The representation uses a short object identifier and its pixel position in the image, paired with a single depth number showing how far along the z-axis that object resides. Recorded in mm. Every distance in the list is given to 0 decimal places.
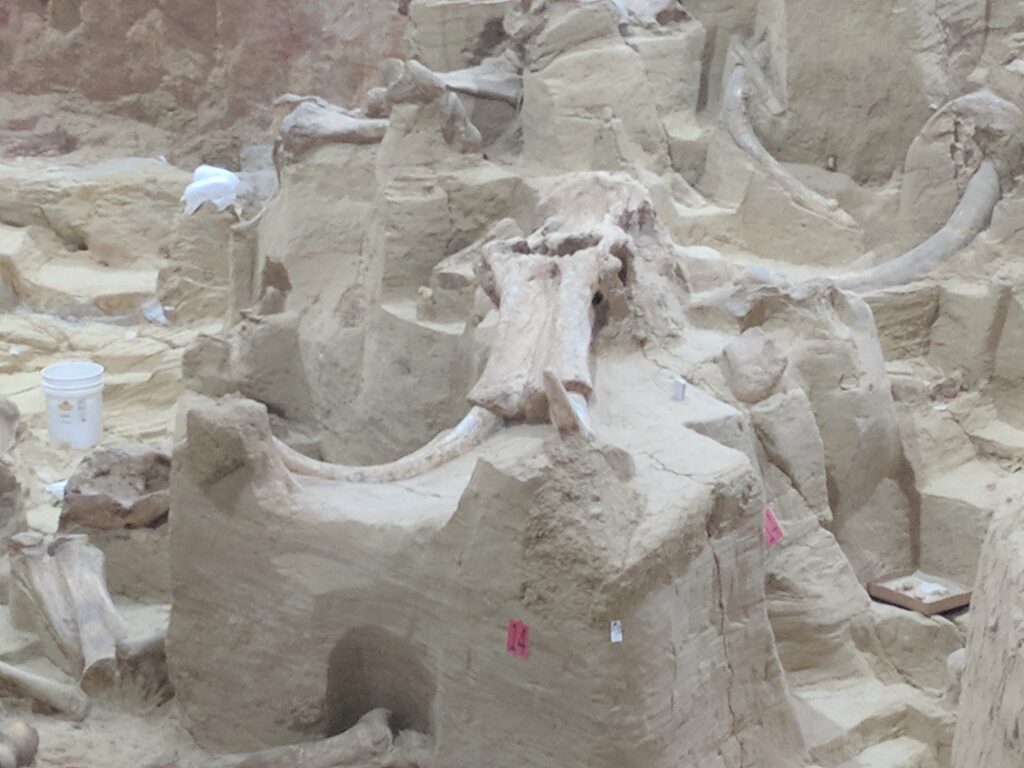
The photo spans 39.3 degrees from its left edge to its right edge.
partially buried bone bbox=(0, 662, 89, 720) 5410
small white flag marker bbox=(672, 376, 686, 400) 5508
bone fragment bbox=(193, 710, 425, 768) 4699
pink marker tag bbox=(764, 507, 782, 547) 5282
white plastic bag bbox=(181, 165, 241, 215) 10836
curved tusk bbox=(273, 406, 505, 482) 4969
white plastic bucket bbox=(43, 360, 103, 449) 8711
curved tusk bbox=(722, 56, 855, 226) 9211
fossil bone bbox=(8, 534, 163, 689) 5523
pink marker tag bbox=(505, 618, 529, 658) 4320
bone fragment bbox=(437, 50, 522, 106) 8781
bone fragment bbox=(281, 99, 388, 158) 8055
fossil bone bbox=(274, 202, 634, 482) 4949
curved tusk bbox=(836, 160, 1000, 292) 8250
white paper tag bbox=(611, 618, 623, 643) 4168
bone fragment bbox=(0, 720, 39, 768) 4684
